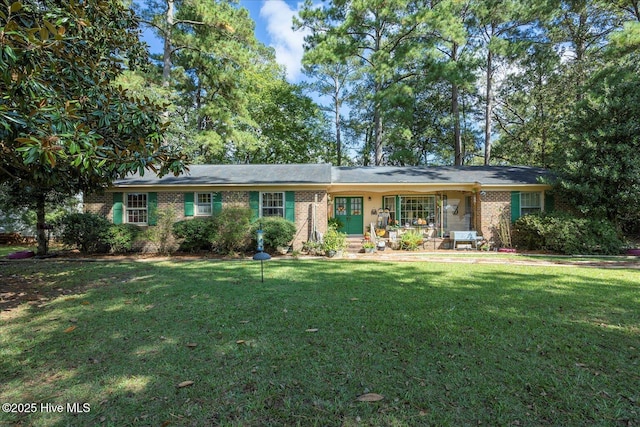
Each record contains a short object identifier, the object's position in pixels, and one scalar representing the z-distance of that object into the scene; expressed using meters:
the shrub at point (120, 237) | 11.62
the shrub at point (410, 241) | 13.02
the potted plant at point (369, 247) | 12.44
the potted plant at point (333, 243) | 11.30
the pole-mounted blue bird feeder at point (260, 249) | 5.82
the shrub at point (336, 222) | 14.82
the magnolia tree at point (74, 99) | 3.19
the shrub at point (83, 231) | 11.69
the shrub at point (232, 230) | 11.27
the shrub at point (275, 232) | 11.55
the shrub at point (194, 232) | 11.76
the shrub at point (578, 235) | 11.16
